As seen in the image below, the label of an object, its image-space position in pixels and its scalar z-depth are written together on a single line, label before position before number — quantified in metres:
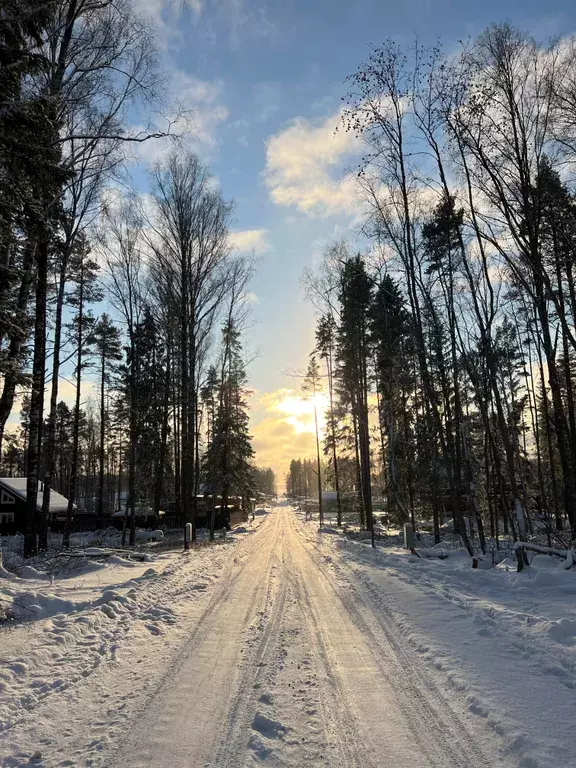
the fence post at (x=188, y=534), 15.44
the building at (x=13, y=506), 32.62
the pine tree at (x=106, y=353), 29.84
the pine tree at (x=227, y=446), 28.27
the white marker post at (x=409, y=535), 13.96
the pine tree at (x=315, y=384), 35.53
